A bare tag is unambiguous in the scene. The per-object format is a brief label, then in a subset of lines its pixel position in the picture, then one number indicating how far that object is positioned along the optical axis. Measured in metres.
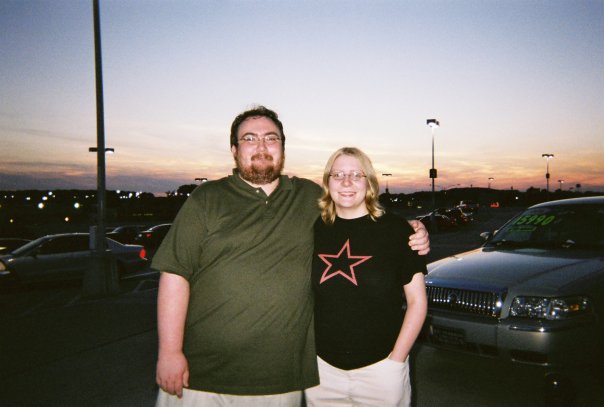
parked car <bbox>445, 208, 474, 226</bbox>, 35.62
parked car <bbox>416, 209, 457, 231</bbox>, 32.03
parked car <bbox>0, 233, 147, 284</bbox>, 10.49
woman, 2.25
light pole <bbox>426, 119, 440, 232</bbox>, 27.70
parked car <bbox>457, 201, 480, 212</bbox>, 61.52
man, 2.05
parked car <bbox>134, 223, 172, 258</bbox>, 22.02
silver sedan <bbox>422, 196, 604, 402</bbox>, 3.45
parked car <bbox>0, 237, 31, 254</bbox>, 14.33
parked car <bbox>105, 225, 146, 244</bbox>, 21.73
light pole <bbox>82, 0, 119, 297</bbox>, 9.30
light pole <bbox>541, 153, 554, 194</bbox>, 56.67
